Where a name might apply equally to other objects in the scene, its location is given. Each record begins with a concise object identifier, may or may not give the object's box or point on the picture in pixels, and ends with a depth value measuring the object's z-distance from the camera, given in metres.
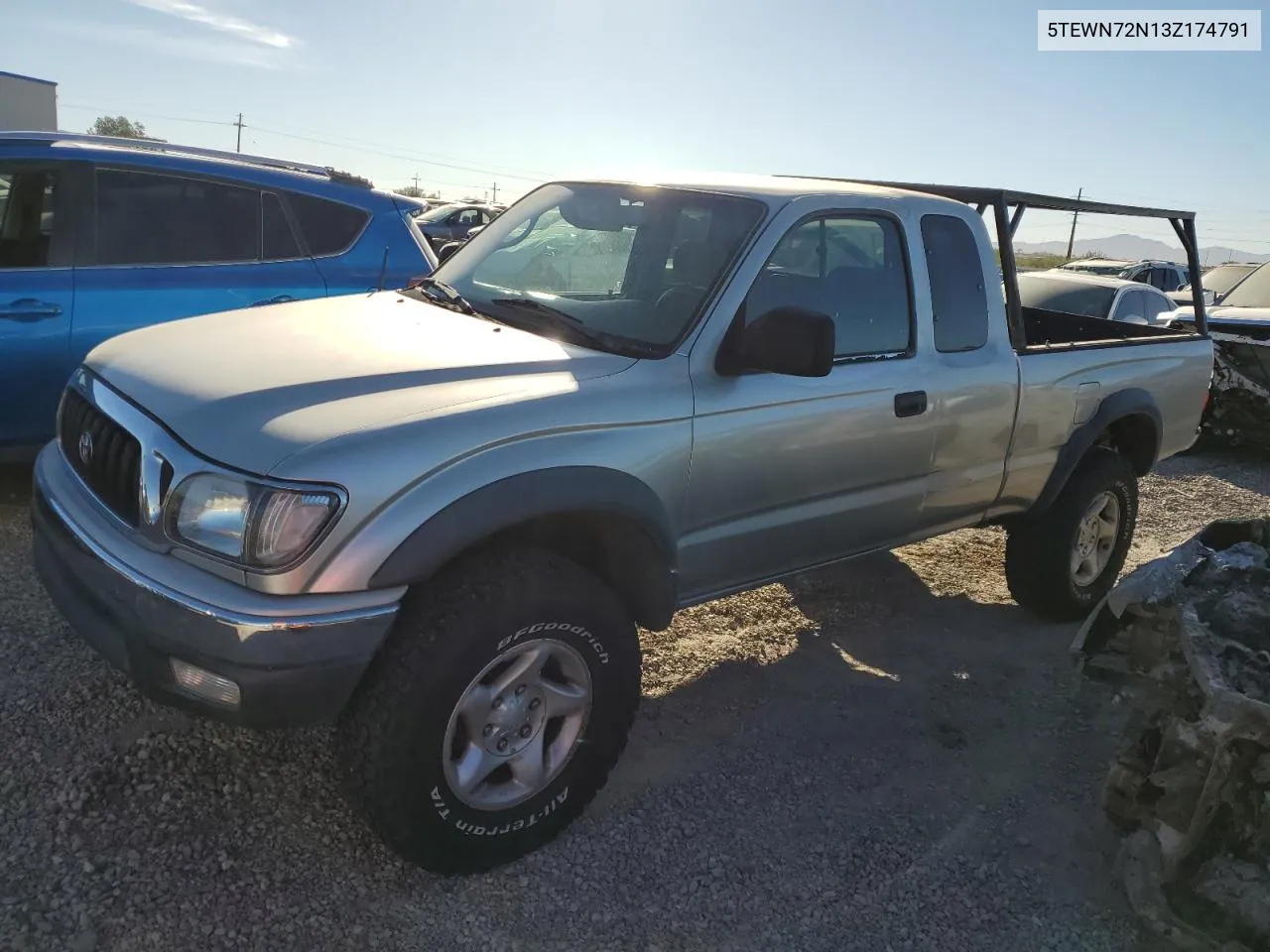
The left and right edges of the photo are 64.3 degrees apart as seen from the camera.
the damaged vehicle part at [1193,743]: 2.60
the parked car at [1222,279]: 11.43
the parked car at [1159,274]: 17.38
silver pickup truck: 2.34
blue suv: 4.70
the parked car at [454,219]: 20.98
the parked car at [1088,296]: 9.09
